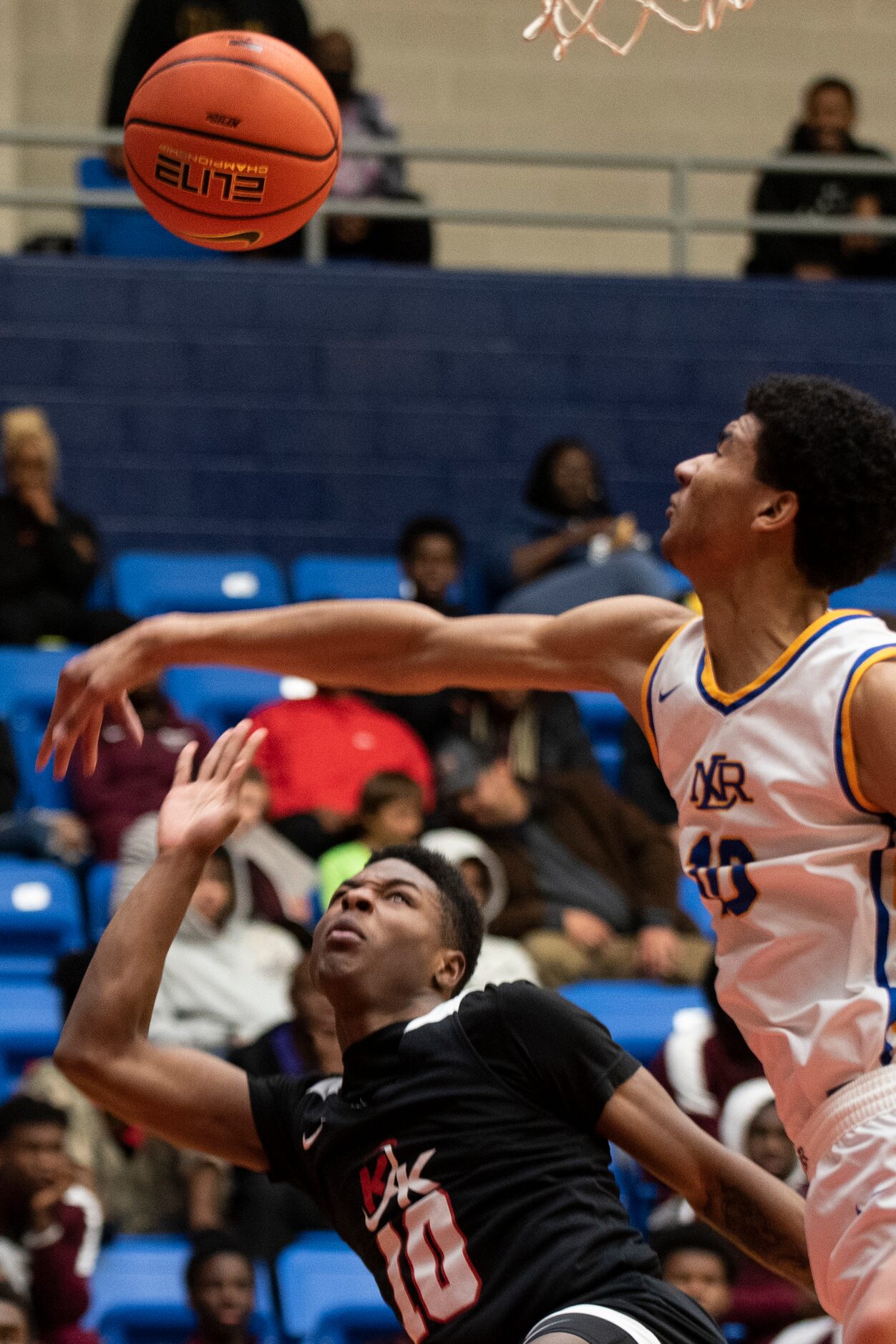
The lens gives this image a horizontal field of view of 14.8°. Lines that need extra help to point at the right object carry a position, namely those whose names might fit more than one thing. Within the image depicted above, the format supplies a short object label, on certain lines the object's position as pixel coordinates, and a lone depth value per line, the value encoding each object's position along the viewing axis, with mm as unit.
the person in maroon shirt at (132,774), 12064
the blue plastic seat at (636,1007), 10538
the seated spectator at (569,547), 13694
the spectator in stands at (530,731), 12992
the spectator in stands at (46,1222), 8966
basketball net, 6316
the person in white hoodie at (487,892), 10737
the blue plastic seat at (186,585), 14467
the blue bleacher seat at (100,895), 11446
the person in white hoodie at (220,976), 10557
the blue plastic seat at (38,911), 11291
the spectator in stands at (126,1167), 9907
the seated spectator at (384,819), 11504
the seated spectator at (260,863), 11105
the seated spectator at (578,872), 11459
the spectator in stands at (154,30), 16245
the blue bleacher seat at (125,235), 16477
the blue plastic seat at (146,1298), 9230
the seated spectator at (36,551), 13823
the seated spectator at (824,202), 17249
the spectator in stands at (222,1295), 9005
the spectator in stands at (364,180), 16386
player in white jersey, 4818
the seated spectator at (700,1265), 9043
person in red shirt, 12708
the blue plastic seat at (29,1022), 10506
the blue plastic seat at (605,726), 14055
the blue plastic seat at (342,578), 14763
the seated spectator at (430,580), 13514
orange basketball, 6737
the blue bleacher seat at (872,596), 14944
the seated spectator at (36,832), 11813
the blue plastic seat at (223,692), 13745
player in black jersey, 5269
